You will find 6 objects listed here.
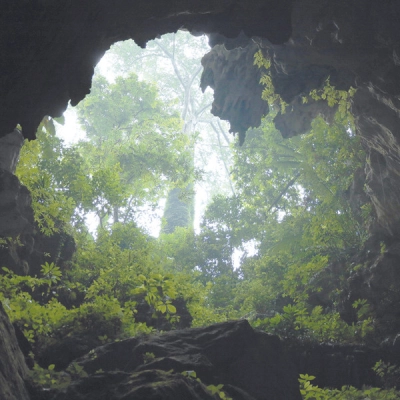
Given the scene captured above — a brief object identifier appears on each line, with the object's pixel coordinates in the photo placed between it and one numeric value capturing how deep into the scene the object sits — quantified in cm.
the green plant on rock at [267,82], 922
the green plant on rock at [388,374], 709
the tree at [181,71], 3591
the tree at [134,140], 2009
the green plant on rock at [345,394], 600
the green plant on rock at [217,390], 462
